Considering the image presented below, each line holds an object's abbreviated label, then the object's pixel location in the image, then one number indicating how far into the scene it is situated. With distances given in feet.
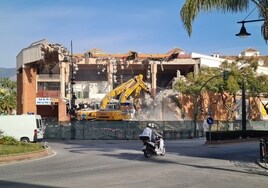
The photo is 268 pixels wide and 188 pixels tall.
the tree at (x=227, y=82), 220.23
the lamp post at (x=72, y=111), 156.02
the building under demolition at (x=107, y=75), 255.50
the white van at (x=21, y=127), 116.47
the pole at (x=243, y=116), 143.55
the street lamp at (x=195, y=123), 157.17
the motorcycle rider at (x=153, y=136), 77.06
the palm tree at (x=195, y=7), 54.37
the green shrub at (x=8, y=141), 84.33
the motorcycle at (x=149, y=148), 75.31
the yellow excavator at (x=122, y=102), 176.65
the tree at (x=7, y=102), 270.26
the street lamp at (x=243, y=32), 60.18
